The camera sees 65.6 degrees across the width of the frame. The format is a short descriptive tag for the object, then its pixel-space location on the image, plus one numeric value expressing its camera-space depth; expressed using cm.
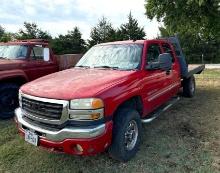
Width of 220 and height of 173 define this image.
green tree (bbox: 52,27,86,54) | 1862
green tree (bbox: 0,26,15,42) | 2431
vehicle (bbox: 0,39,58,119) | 402
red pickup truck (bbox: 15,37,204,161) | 222
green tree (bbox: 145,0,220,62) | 1302
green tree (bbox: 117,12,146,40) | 2277
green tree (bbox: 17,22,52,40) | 1951
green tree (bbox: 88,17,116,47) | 2214
